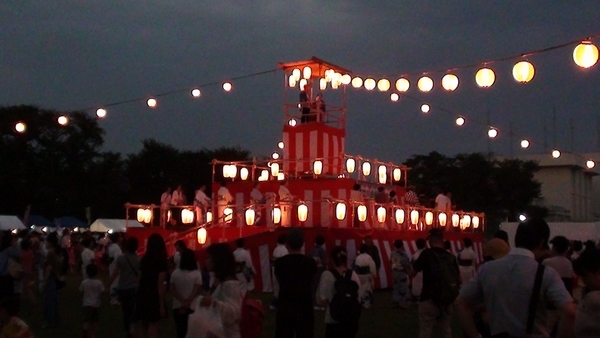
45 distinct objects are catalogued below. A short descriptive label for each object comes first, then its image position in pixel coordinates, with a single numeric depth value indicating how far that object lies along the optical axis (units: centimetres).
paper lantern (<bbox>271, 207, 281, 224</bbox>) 2261
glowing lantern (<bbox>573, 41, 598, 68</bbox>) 1316
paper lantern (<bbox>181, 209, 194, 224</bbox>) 2545
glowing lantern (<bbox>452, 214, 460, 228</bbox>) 2849
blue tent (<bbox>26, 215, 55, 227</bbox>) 4459
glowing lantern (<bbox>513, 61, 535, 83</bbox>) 1498
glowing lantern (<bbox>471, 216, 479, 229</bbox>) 3071
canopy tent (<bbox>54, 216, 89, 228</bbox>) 4555
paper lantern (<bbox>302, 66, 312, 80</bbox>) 2650
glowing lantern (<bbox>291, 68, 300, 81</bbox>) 2658
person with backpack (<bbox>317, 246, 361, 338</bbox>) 755
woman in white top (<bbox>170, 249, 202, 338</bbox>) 851
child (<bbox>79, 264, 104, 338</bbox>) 1107
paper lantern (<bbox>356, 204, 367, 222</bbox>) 2317
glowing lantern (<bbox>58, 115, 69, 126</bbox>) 2052
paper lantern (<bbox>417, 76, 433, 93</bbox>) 1847
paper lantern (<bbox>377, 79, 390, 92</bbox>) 2175
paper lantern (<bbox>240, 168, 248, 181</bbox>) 2827
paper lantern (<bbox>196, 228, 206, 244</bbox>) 2268
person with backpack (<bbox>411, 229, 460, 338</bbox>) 837
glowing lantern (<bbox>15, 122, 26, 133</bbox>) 2035
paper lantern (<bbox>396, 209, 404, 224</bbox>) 2467
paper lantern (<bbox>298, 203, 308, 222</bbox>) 2250
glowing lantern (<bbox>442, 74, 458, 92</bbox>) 1727
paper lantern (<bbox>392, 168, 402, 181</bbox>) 2833
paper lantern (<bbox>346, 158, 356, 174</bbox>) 2644
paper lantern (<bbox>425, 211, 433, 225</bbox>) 2655
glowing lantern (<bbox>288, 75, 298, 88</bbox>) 2677
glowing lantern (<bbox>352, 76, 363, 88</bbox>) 2378
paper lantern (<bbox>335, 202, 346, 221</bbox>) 2245
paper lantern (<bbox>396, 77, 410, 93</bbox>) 1973
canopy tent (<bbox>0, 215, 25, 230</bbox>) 3522
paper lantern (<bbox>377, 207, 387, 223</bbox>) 2383
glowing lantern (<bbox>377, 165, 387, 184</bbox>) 2747
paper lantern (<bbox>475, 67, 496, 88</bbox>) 1607
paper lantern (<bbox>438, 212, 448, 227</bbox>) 2752
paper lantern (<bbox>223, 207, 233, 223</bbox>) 2274
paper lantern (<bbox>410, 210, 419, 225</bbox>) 2542
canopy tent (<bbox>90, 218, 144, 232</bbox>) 4259
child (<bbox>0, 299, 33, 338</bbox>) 578
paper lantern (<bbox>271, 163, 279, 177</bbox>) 2798
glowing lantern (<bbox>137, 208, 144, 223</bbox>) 2603
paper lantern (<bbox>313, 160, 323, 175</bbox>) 2574
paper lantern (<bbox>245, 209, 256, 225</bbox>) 2262
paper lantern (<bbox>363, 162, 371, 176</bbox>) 2697
